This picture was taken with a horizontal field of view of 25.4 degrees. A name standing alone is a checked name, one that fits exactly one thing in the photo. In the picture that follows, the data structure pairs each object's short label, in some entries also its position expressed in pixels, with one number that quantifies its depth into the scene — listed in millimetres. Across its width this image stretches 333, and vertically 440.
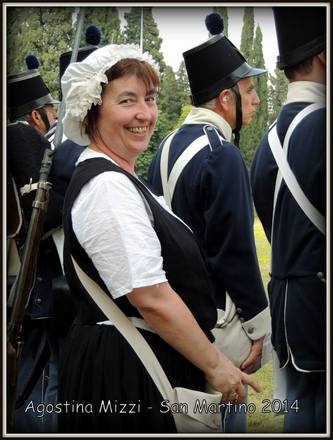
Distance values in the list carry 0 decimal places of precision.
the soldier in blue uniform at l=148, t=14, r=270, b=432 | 3240
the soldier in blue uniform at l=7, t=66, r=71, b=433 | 3434
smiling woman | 2254
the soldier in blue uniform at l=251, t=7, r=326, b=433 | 2721
